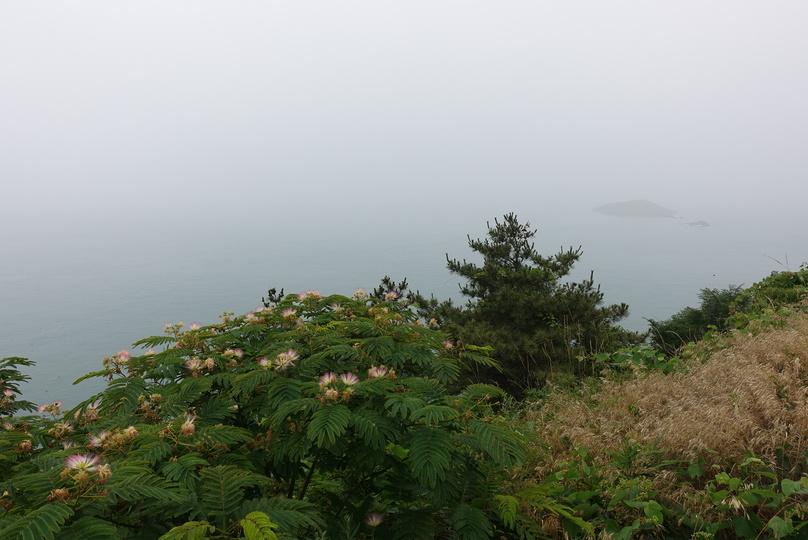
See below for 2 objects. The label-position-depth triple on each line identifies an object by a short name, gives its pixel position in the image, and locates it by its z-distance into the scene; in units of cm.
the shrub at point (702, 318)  997
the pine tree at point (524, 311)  1134
